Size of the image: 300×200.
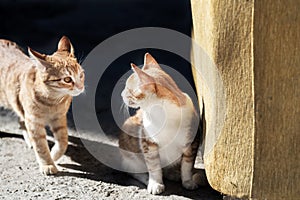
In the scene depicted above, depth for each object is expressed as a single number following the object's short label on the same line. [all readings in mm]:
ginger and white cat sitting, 3905
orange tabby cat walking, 4189
